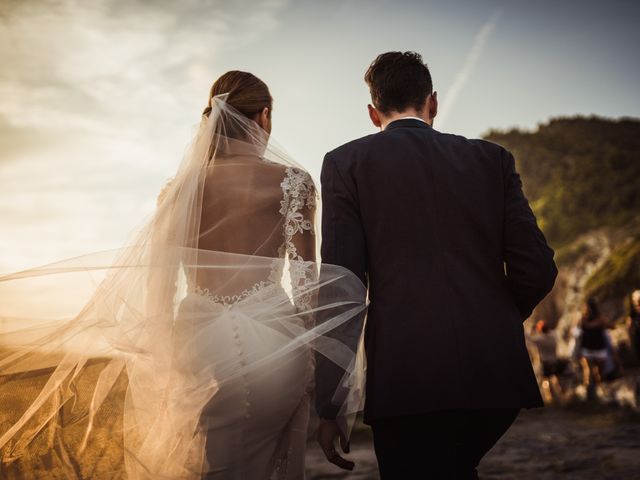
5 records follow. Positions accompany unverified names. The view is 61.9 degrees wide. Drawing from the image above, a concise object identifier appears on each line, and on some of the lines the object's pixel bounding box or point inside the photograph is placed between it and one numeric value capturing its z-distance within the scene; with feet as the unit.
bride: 7.93
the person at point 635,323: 33.88
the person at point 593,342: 35.81
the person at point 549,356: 40.73
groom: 6.84
